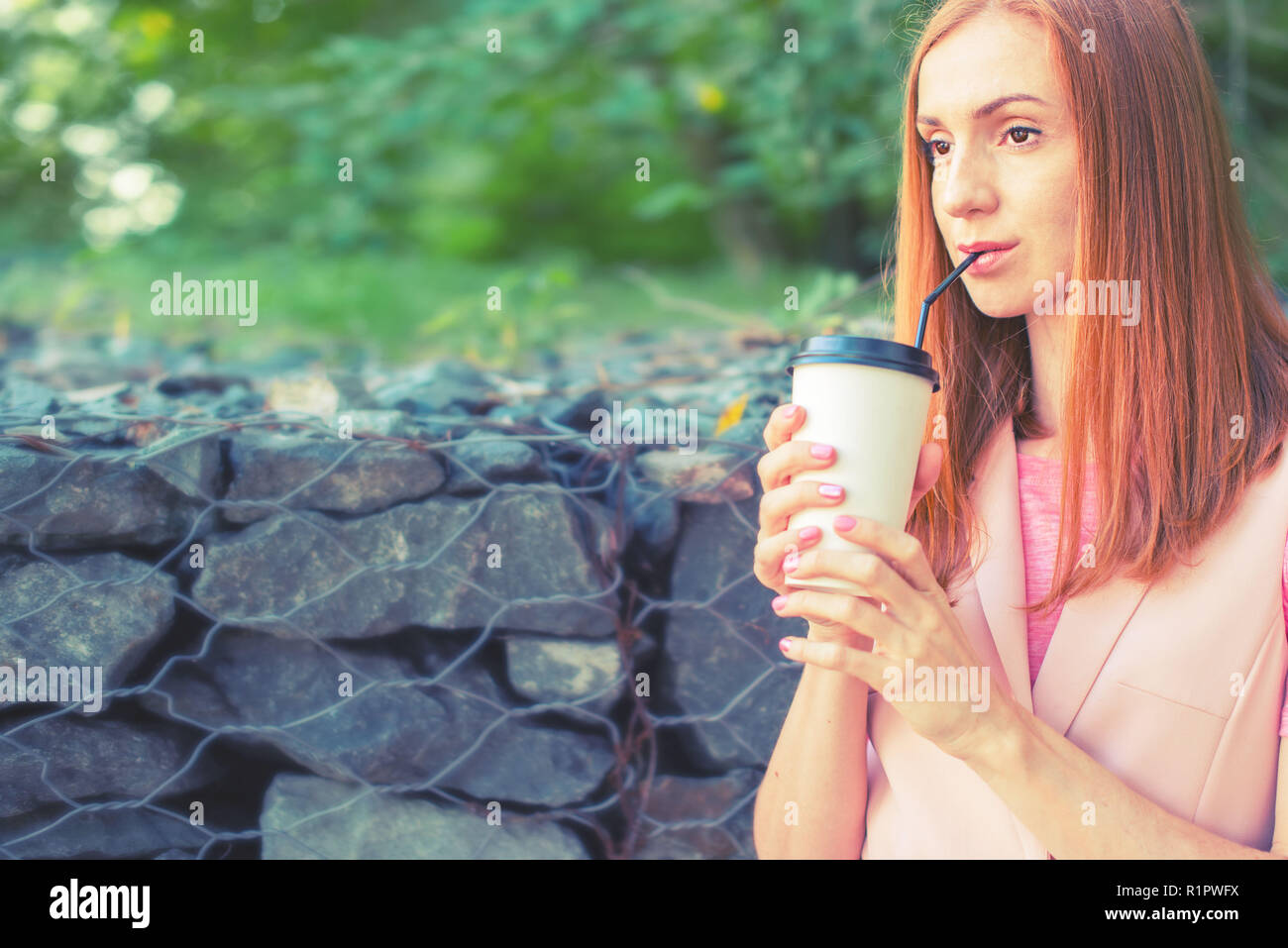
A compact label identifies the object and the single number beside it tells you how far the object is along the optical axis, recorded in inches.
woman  33.0
